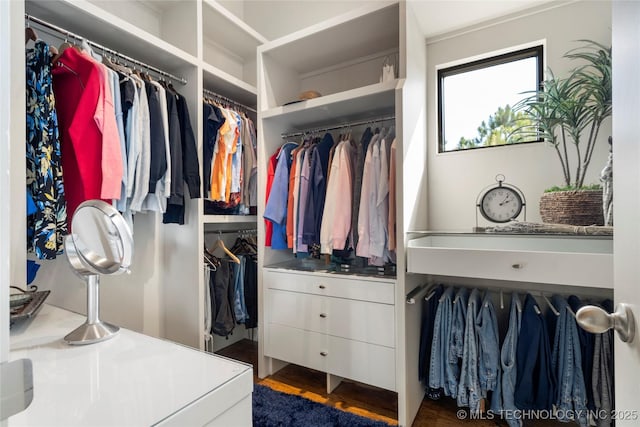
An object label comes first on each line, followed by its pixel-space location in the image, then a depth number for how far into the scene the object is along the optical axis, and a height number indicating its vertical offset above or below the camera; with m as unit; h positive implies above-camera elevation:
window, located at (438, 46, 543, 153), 2.04 +0.79
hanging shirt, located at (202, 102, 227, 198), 2.08 +0.52
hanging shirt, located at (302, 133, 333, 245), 2.01 +0.10
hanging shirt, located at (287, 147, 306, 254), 2.04 +0.10
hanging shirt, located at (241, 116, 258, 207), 2.34 +0.37
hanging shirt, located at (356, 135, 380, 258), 1.83 -0.01
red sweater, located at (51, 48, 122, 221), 1.45 +0.42
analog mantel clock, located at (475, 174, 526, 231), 1.99 +0.05
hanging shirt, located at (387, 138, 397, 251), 1.77 -0.01
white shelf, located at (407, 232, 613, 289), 1.31 -0.22
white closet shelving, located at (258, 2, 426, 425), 1.70 +0.05
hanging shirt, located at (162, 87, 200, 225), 1.85 +0.27
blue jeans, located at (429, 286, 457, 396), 1.77 -0.79
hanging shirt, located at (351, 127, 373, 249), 1.95 +0.21
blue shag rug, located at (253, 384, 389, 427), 1.63 -1.11
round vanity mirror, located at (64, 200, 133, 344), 0.88 -0.10
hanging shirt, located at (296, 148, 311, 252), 2.01 +0.10
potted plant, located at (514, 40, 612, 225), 1.59 +0.49
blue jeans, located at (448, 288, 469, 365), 1.74 -0.67
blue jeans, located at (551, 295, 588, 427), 1.52 -0.80
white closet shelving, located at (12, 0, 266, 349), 1.87 -0.16
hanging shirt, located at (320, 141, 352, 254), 1.89 +0.04
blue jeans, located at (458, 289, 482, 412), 1.67 -0.87
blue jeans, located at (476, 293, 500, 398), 1.66 -0.75
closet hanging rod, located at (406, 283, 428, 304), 1.67 -0.47
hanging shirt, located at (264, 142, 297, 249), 2.11 +0.06
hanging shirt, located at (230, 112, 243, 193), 2.18 +0.33
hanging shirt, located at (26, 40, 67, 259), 1.29 +0.22
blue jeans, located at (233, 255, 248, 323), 2.31 -0.65
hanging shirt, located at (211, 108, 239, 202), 2.09 +0.35
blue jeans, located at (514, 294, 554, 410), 1.57 -0.81
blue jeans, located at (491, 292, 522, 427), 1.61 -0.90
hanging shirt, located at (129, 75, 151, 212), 1.66 +0.32
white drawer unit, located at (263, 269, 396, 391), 1.73 -0.68
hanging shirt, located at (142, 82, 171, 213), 1.76 +0.25
